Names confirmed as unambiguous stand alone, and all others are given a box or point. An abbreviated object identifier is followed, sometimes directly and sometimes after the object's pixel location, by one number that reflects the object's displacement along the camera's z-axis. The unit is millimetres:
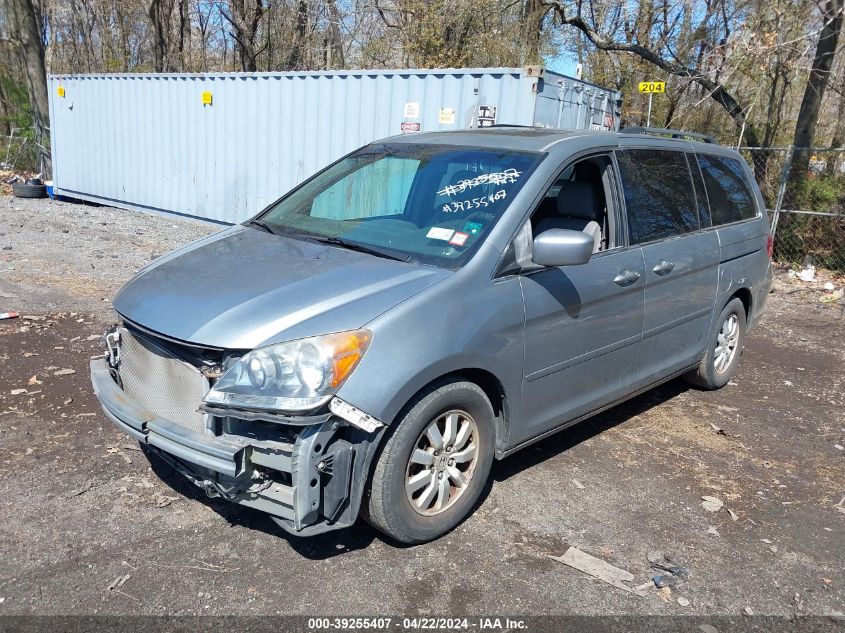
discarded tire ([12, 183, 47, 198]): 15570
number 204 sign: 10781
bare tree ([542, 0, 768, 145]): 12680
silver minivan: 2824
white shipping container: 9203
